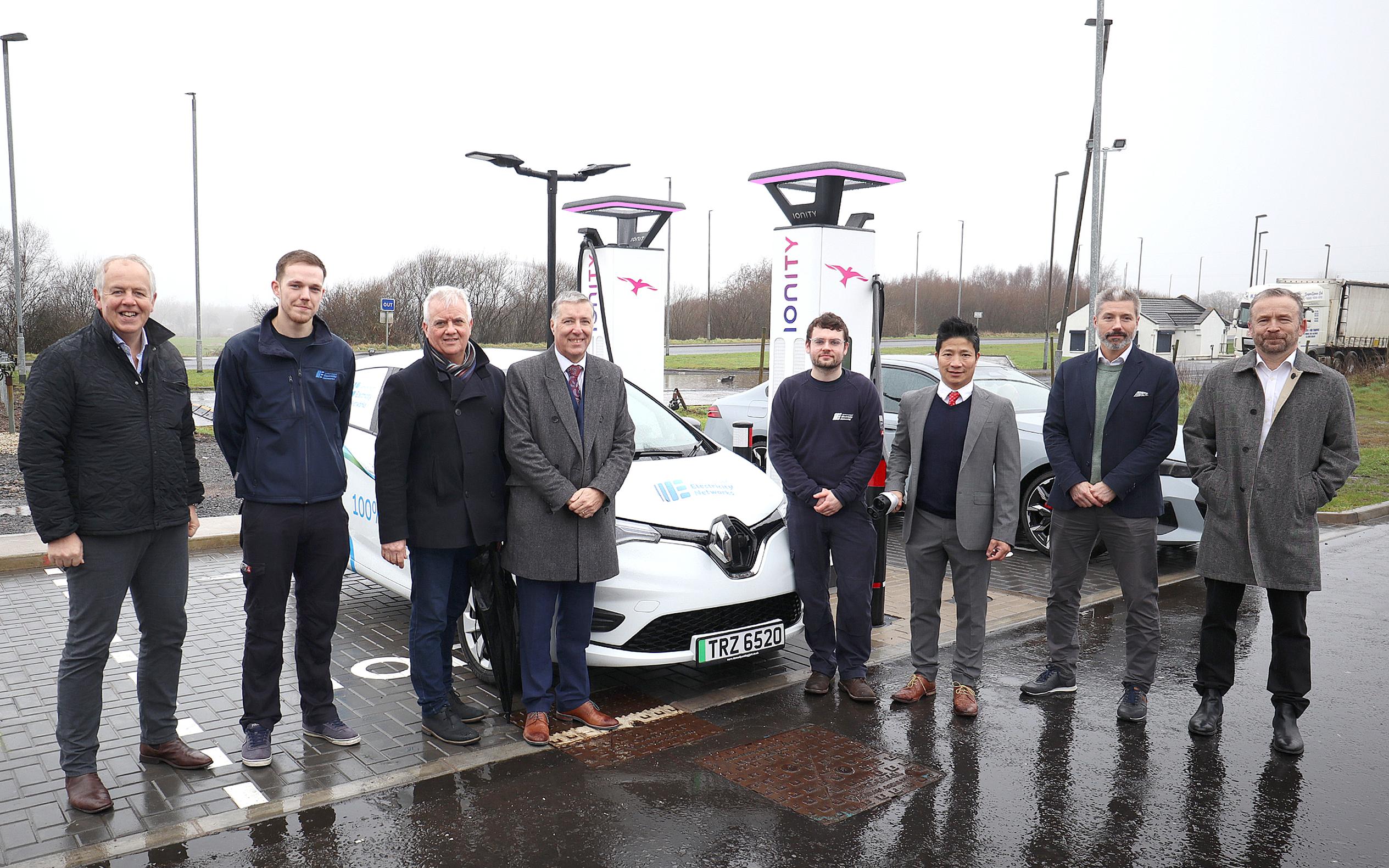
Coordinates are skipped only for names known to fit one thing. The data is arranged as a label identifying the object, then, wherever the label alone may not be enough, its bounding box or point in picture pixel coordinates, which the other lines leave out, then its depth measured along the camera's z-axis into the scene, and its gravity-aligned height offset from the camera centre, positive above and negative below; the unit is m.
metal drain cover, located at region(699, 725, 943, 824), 3.86 -1.87
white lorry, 39.12 +1.03
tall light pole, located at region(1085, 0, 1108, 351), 16.39 +3.56
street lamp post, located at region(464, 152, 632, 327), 10.86 +1.67
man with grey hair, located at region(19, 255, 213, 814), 3.55 -0.65
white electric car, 4.65 -1.21
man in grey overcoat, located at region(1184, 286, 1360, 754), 4.34 -0.62
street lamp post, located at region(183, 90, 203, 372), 32.41 +0.07
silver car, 7.80 -0.97
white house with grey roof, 59.31 +0.93
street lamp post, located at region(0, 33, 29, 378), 22.73 +0.50
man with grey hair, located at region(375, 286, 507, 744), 4.24 -0.71
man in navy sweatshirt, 4.97 -0.78
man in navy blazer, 4.73 -0.60
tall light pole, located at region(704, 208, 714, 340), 67.62 +2.95
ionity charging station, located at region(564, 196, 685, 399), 9.65 +0.32
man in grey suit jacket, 4.80 -0.81
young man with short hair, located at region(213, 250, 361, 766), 4.00 -0.63
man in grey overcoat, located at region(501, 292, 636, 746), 4.36 -0.78
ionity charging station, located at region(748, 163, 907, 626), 6.85 +0.42
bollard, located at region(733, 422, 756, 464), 6.80 -0.80
